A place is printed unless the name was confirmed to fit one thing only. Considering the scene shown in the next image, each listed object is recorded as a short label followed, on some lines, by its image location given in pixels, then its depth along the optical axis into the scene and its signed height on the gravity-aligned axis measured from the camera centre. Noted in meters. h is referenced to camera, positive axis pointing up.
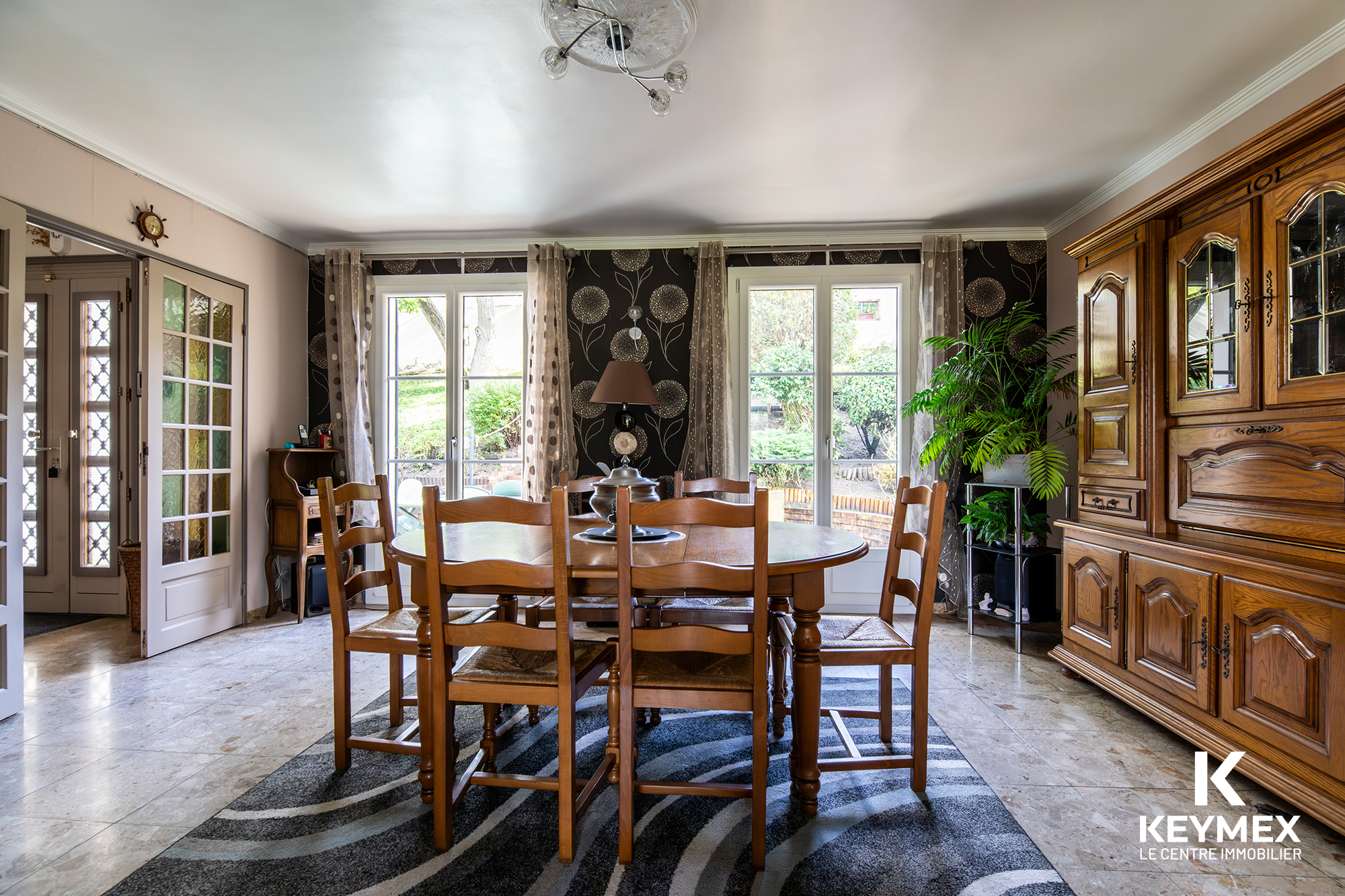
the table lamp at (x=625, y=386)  3.99 +0.39
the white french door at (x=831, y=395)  4.43 +0.37
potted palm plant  3.65 +0.30
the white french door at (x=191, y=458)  3.54 -0.05
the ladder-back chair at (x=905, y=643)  2.02 -0.65
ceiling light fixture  2.10 +1.43
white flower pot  3.63 -0.16
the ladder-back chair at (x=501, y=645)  1.67 -0.54
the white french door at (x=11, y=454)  2.68 -0.02
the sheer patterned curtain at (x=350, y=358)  4.52 +0.66
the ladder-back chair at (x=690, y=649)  1.61 -0.54
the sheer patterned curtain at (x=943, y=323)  4.23 +0.82
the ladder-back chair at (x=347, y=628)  2.11 -0.63
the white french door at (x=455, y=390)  4.65 +0.43
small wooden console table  4.13 -0.43
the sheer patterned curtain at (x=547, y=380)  4.38 +0.47
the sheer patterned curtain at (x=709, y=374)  4.33 +0.51
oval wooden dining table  1.82 -0.35
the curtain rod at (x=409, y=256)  4.62 +1.42
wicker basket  3.80 -0.72
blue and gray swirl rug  1.63 -1.12
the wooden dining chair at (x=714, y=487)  3.01 -0.19
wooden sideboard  1.91 -0.06
